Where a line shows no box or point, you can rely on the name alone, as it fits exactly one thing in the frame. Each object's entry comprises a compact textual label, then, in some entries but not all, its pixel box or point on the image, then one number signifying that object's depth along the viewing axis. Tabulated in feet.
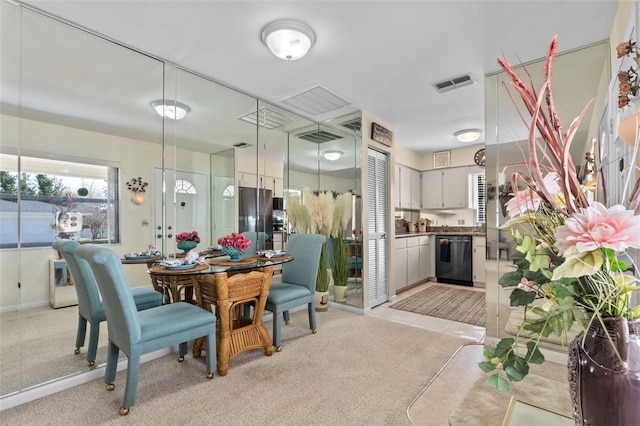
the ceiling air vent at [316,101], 10.61
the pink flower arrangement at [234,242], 8.73
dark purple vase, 1.94
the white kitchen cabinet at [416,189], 19.48
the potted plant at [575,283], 1.78
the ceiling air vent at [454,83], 9.48
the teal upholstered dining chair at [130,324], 5.79
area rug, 11.89
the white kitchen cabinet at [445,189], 18.70
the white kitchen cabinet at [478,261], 16.87
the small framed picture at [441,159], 19.27
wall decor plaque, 13.16
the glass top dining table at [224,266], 7.10
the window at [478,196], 18.67
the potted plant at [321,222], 12.66
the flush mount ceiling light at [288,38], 6.87
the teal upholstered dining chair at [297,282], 9.08
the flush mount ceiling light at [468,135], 14.37
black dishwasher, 17.39
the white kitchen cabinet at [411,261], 15.44
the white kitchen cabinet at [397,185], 17.80
